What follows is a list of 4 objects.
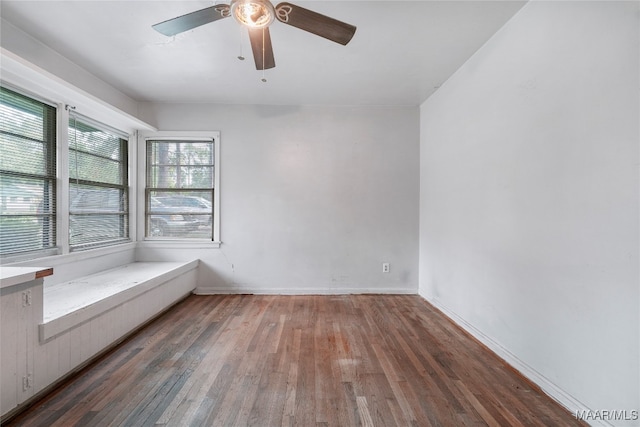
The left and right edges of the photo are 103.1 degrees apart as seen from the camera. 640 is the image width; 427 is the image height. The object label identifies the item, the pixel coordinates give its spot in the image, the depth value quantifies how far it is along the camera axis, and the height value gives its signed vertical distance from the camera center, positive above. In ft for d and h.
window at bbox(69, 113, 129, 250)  8.71 +0.91
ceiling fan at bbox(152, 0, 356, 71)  4.57 +3.64
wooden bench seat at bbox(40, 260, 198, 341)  5.64 -2.35
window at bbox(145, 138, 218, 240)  11.57 +0.95
